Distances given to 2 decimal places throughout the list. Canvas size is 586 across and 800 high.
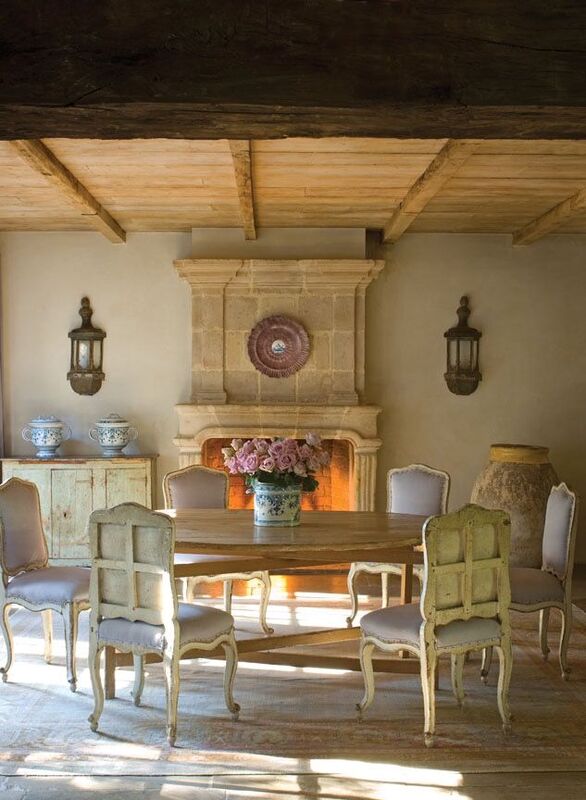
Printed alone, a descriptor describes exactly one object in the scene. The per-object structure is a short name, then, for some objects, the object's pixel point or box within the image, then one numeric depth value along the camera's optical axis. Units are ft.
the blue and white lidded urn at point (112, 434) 24.26
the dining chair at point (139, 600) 12.56
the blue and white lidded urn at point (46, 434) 24.14
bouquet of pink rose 15.30
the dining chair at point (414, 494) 18.61
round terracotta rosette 24.34
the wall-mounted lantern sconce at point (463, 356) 24.90
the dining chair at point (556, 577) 15.33
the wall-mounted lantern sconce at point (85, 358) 24.95
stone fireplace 24.20
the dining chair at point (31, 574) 14.92
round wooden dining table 13.87
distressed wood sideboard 23.52
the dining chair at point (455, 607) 12.62
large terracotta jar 22.26
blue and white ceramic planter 15.58
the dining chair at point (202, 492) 18.11
